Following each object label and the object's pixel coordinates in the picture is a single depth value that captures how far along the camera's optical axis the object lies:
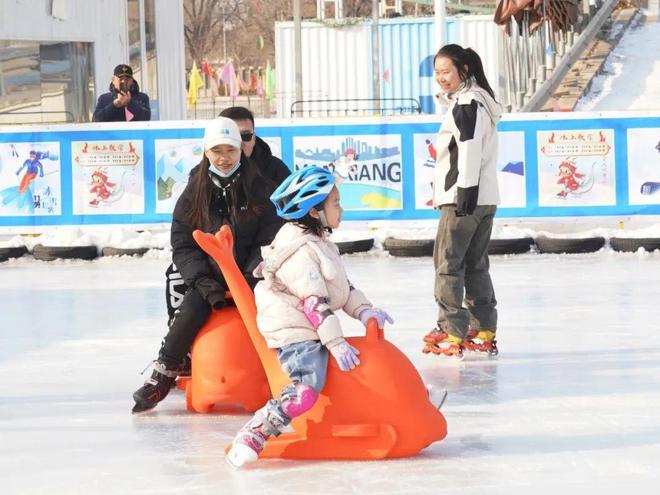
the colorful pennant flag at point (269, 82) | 44.76
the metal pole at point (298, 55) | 26.38
